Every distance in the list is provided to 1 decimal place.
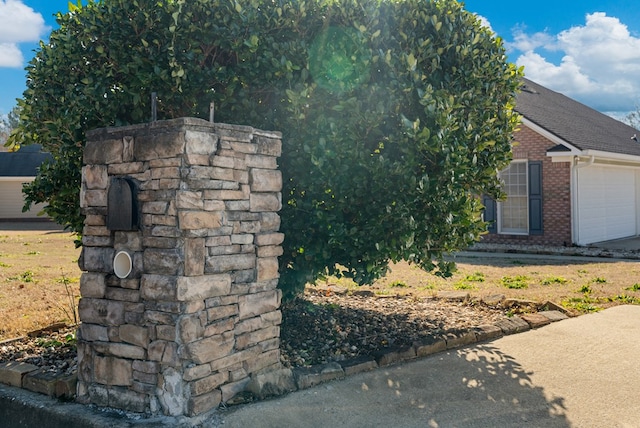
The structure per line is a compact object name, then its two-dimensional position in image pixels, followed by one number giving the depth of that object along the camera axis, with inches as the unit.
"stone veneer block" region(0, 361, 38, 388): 204.4
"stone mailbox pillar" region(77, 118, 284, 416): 167.3
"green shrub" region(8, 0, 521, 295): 211.2
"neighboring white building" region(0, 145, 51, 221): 1213.1
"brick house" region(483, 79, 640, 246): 609.3
